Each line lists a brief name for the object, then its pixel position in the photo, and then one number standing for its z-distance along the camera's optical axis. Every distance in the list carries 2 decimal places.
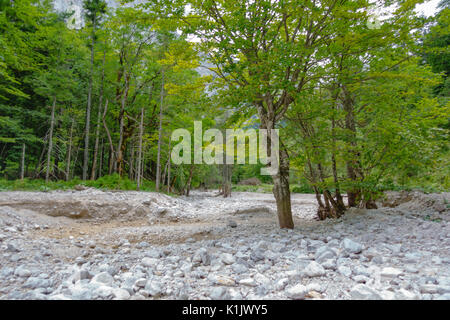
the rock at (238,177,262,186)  36.53
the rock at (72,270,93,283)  2.50
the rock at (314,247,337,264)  2.71
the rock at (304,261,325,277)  2.31
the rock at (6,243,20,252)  3.56
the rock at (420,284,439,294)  1.83
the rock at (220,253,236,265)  2.90
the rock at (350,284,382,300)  1.79
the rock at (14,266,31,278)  2.68
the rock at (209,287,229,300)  2.03
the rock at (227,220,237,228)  5.88
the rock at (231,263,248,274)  2.56
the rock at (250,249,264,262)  2.96
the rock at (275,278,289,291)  2.16
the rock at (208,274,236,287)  2.30
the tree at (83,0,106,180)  13.04
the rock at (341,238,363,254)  2.92
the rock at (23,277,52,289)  2.37
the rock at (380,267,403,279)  2.13
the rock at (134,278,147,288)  2.30
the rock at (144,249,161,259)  3.36
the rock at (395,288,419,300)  1.76
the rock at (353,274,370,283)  2.11
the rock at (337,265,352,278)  2.26
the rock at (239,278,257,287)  2.25
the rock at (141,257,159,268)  2.95
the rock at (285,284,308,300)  1.95
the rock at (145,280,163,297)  2.14
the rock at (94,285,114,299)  2.07
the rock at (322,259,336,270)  2.46
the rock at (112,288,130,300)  2.05
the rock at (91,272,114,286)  2.38
